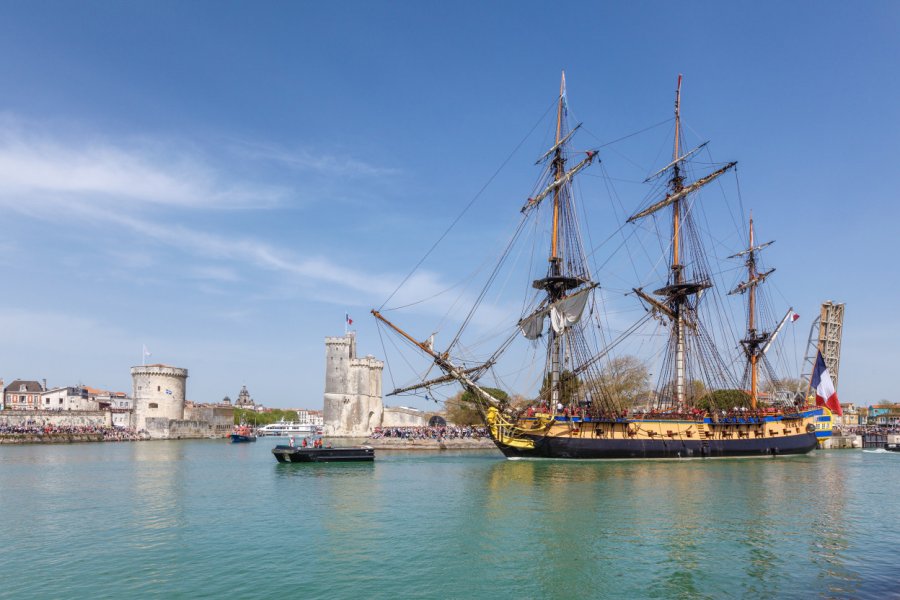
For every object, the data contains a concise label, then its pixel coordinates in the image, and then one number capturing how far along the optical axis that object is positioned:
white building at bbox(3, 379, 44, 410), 104.75
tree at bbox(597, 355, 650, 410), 69.51
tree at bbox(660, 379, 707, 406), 57.11
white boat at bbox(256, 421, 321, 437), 121.50
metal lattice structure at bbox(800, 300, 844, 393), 76.94
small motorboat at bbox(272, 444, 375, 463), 44.78
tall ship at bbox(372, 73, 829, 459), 46.16
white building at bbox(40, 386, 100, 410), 106.29
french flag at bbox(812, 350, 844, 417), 65.69
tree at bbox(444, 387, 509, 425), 83.38
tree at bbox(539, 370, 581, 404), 49.94
